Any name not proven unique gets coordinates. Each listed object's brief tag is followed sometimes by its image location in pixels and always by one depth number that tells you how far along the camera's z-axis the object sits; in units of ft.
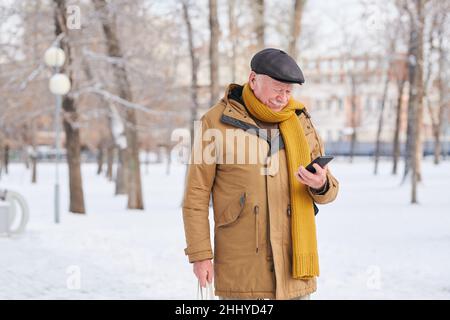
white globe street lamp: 47.19
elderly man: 11.31
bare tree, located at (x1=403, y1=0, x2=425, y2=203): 66.28
